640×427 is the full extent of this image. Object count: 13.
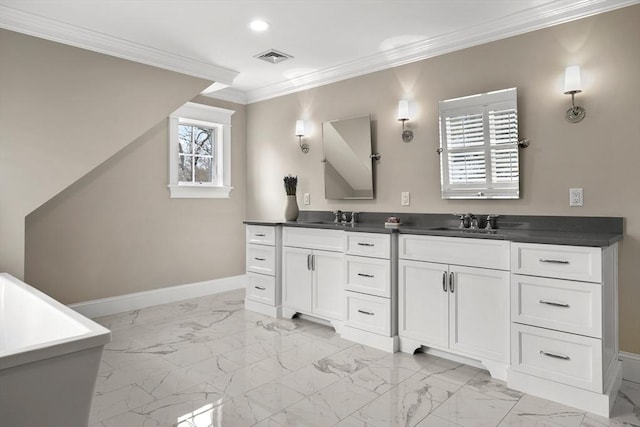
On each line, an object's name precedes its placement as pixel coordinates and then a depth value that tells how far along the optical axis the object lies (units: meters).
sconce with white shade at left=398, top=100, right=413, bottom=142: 3.55
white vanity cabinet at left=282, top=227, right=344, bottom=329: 3.53
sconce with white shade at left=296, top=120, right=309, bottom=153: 4.46
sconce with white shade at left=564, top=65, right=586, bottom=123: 2.68
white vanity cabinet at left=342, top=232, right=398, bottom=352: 3.10
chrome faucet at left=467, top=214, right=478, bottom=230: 3.16
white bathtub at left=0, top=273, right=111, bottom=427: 1.30
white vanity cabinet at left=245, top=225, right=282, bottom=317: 4.00
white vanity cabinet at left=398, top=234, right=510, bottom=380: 2.59
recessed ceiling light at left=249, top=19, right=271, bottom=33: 3.13
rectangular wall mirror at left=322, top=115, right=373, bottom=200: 3.91
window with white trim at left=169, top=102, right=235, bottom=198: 4.59
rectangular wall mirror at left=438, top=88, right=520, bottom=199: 3.02
